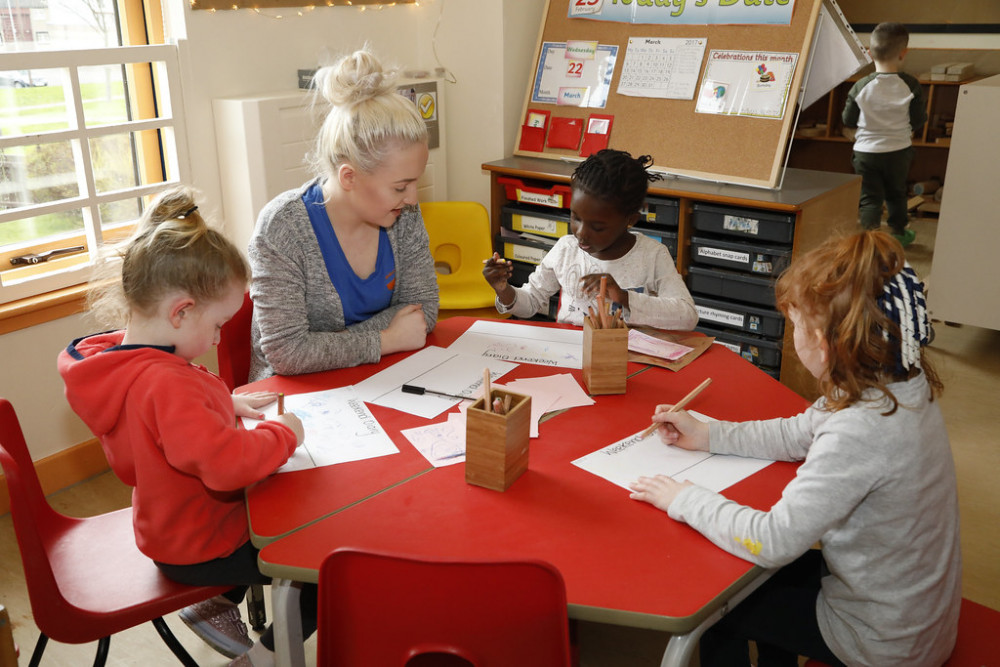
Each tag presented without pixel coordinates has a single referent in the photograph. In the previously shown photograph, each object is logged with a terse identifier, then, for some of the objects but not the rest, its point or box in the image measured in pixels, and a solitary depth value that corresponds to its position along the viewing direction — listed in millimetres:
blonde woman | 1796
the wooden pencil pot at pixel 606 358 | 1632
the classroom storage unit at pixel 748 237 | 2809
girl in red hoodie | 1303
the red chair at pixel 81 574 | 1353
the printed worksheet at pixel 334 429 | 1440
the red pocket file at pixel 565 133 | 3359
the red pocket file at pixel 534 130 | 3468
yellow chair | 3239
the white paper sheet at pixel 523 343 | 1854
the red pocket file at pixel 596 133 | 3291
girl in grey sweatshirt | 1151
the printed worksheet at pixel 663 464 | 1364
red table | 1103
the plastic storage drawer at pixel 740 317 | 2928
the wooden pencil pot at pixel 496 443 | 1293
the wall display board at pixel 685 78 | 2883
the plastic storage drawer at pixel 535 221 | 3260
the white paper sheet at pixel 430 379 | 1642
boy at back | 4578
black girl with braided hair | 1992
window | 2461
